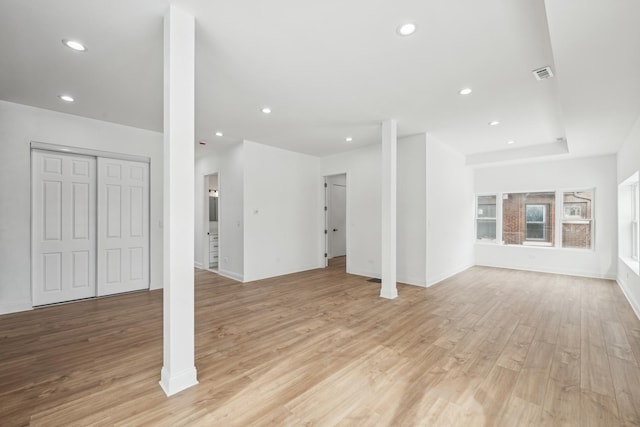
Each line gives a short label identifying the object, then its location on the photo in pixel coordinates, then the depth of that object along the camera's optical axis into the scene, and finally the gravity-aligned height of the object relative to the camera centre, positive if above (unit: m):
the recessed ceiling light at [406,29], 2.23 +1.50
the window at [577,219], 6.11 -0.12
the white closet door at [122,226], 4.56 -0.22
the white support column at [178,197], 2.04 +0.12
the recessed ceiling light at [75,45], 2.46 +1.51
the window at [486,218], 7.35 -0.11
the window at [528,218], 6.60 -0.10
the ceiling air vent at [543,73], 2.83 +1.46
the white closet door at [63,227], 4.02 -0.21
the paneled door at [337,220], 8.54 -0.20
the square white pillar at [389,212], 4.43 +0.03
